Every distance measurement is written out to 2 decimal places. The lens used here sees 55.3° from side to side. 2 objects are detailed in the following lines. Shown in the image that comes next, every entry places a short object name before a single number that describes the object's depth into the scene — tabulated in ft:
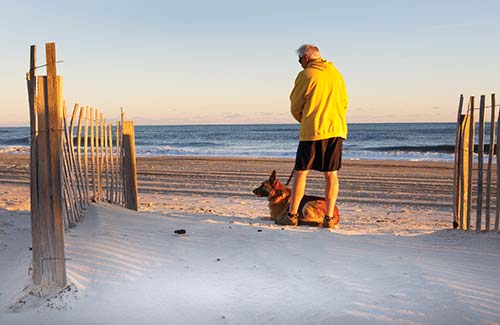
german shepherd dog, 16.93
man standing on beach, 15.05
